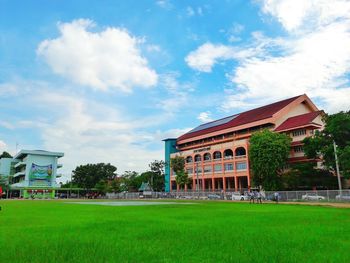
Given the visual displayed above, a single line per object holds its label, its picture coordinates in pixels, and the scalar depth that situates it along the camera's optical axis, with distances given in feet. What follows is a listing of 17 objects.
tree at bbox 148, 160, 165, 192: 274.57
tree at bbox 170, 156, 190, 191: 243.81
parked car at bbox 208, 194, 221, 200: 183.62
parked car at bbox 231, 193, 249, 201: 162.79
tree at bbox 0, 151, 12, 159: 367.86
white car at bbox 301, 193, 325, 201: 128.06
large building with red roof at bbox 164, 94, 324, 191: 192.75
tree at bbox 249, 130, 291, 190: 174.70
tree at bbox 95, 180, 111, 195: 298.23
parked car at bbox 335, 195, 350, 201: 116.94
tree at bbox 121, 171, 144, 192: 314.55
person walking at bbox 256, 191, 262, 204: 133.67
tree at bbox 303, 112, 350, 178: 136.98
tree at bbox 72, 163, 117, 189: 304.91
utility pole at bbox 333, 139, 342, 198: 130.15
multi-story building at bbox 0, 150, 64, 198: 292.61
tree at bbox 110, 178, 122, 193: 297.98
